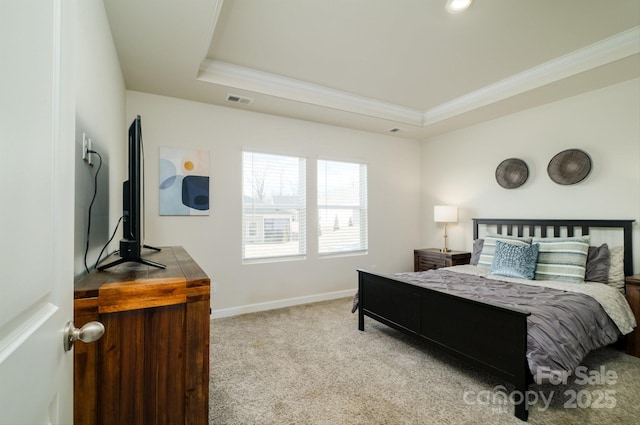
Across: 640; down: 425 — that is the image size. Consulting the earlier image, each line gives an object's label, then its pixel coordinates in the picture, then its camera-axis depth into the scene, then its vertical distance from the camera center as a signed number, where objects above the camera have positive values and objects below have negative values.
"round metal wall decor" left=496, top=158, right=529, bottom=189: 3.97 +0.54
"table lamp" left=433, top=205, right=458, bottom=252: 4.59 -0.01
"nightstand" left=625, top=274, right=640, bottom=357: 2.72 -0.84
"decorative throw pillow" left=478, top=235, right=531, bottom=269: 3.65 -0.41
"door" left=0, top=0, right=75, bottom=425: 0.47 +0.02
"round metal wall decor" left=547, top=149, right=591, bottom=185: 3.42 +0.54
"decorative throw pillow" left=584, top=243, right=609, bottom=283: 3.05 -0.53
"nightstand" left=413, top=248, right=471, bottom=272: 4.41 -0.67
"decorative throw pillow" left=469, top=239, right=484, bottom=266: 4.04 -0.50
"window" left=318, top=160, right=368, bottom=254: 4.52 +0.11
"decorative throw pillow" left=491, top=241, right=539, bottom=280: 3.20 -0.51
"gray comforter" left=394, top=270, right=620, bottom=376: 1.94 -0.75
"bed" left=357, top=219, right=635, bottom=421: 2.00 -0.79
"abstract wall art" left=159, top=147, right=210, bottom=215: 3.49 +0.39
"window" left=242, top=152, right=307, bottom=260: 3.97 +0.11
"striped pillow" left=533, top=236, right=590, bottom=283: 3.07 -0.48
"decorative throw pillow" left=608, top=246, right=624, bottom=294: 3.00 -0.54
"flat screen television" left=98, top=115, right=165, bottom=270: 1.42 +0.03
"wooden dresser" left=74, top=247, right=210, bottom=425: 1.06 -0.50
